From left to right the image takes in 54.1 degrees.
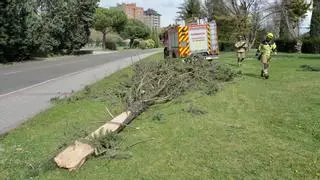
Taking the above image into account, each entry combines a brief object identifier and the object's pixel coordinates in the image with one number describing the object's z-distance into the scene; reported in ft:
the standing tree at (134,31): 240.00
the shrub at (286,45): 104.87
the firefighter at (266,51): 37.93
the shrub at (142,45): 213.16
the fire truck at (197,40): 62.06
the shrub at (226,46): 125.89
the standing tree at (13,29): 78.18
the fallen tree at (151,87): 14.64
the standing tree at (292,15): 117.80
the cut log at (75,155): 13.84
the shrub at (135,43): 221.62
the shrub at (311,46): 95.69
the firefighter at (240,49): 55.31
